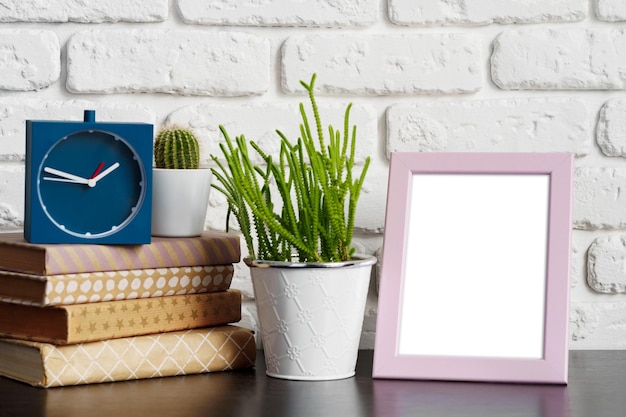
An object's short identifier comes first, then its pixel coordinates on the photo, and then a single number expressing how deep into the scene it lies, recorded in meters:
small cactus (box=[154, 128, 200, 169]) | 1.57
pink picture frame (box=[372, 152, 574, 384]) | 1.54
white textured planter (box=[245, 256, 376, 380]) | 1.53
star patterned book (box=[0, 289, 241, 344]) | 1.49
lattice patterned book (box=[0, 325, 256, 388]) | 1.49
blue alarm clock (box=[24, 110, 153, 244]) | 1.51
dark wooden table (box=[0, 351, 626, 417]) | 1.43
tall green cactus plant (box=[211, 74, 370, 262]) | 1.54
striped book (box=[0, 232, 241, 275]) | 1.49
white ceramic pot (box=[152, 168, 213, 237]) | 1.57
